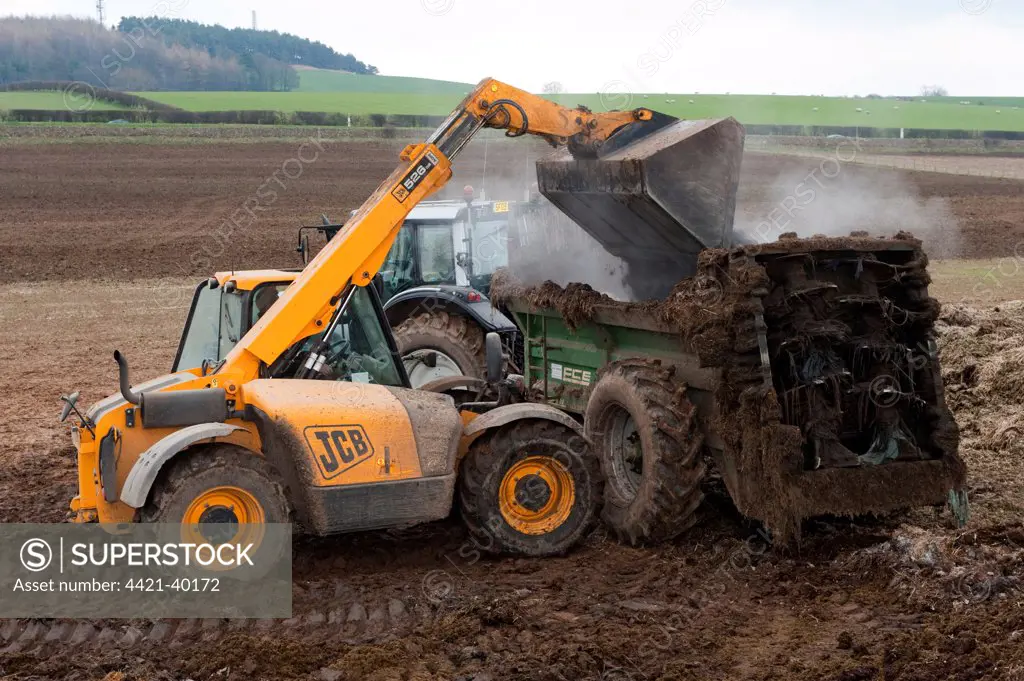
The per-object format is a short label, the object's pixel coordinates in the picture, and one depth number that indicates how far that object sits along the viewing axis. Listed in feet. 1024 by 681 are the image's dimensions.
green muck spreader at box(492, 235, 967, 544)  43.62
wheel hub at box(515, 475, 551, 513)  46.32
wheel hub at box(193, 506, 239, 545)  40.81
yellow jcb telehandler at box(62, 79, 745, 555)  41.11
